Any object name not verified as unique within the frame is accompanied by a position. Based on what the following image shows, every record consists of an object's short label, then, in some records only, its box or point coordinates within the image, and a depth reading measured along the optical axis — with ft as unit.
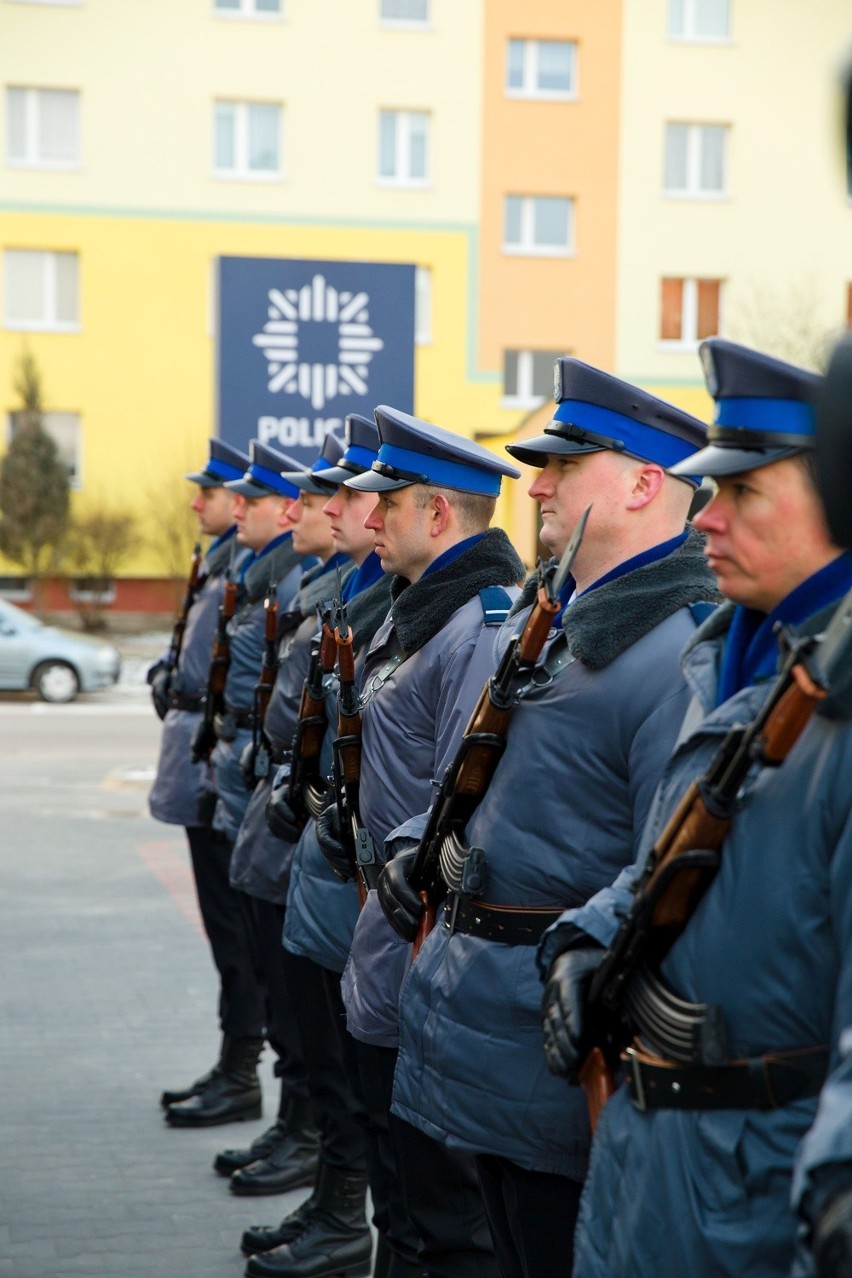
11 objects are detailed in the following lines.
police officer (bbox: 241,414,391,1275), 14.83
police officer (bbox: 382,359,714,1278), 9.68
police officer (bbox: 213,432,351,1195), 17.22
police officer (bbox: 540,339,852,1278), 7.02
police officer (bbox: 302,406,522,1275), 12.31
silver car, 70.44
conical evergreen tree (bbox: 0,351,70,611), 99.09
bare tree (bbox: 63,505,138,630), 102.68
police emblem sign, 29.35
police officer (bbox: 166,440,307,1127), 19.52
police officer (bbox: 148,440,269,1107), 20.30
